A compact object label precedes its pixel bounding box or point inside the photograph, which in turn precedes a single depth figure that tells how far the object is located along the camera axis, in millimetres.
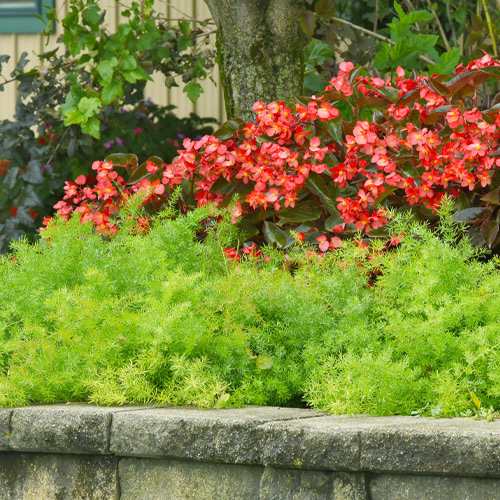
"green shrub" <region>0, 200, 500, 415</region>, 8739
